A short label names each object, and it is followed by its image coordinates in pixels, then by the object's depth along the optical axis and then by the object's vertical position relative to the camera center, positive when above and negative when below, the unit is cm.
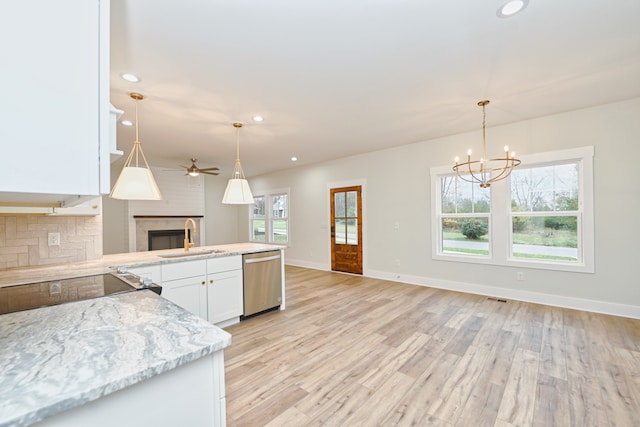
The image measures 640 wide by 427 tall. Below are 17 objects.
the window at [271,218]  732 -7
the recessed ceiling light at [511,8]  167 +130
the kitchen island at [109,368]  62 -40
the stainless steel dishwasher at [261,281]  329 -83
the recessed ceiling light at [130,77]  238 +125
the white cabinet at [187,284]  262 -68
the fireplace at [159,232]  641 -38
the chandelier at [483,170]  388 +65
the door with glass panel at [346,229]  570 -32
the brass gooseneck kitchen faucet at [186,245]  319 -34
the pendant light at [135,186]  218 +26
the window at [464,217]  424 -6
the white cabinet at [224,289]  296 -83
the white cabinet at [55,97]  61 +30
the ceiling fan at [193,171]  509 +86
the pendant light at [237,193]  318 +27
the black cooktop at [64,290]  128 -40
